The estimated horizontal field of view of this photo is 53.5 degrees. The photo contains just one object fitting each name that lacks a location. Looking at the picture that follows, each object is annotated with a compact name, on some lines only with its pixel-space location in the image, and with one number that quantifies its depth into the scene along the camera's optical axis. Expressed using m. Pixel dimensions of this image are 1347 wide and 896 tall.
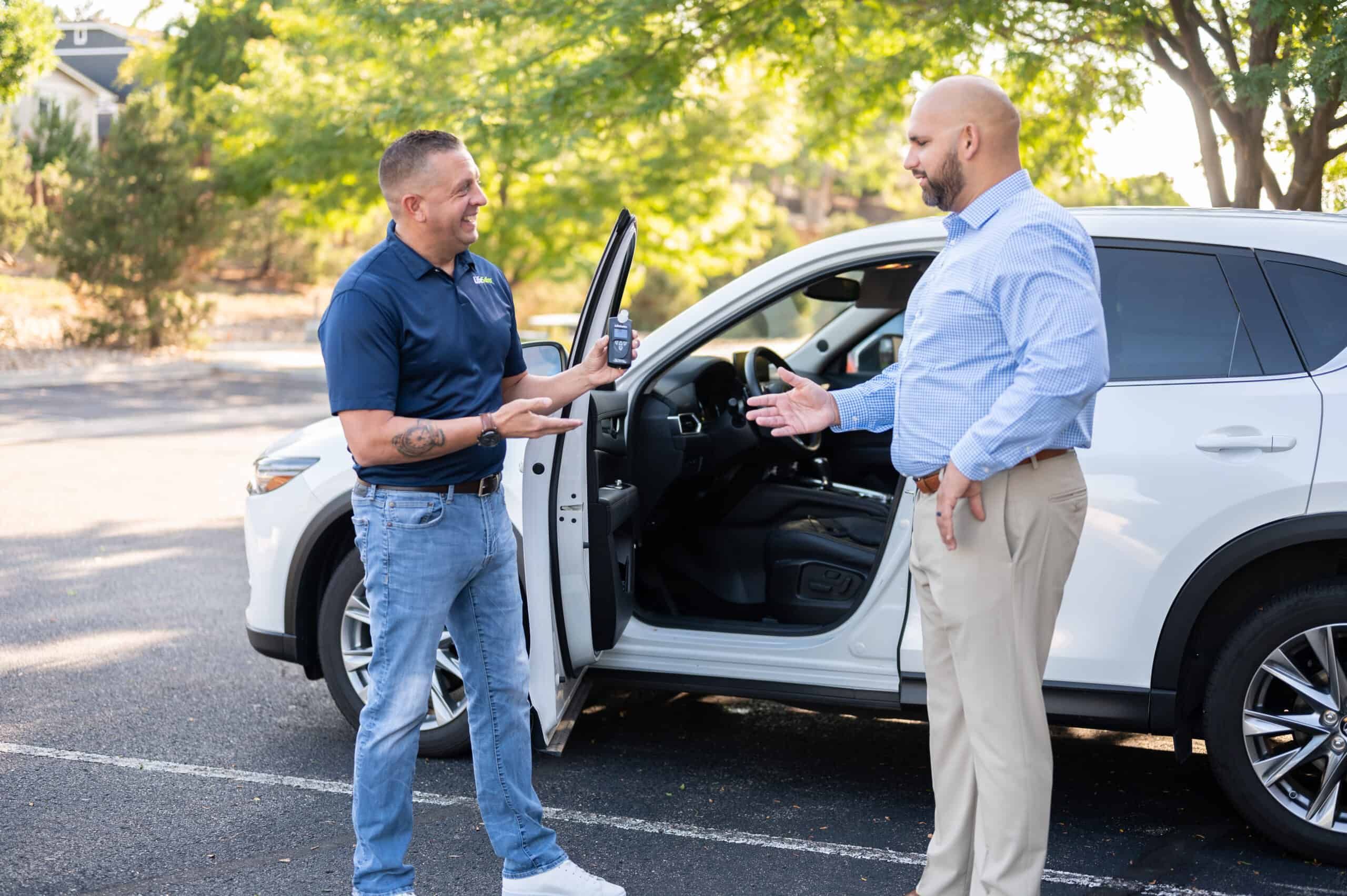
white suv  3.61
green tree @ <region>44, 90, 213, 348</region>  19.91
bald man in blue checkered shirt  2.74
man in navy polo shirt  3.00
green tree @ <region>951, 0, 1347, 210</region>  6.64
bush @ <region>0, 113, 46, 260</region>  24.03
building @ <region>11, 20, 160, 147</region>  40.84
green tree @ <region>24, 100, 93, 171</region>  28.88
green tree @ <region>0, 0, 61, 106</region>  19.44
